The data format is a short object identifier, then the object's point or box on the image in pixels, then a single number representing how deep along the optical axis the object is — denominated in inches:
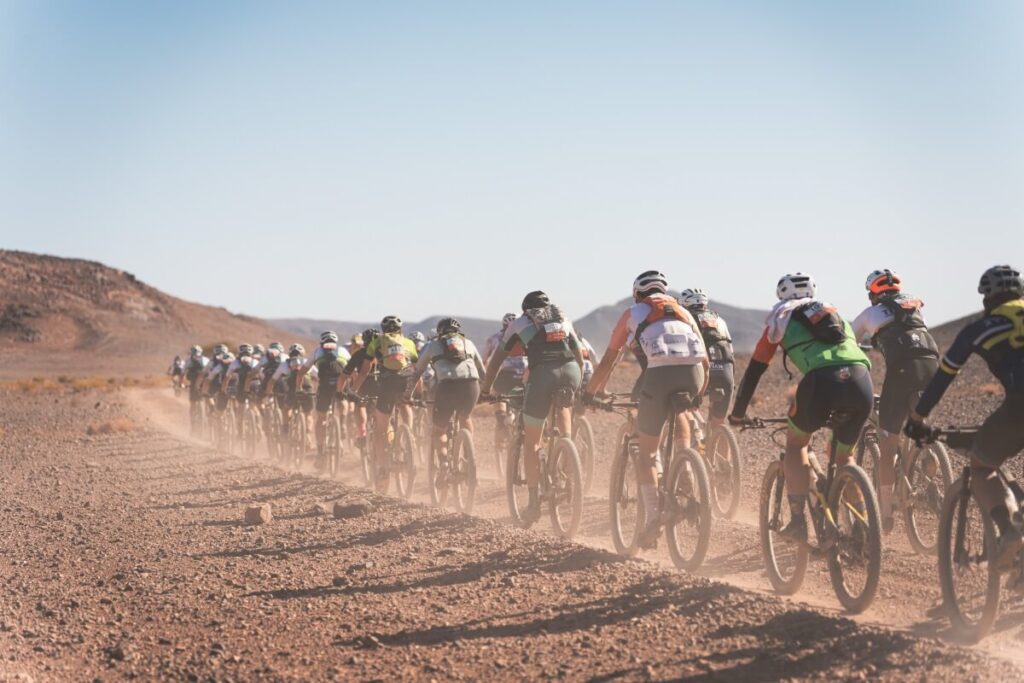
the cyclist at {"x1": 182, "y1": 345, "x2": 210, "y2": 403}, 1289.4
